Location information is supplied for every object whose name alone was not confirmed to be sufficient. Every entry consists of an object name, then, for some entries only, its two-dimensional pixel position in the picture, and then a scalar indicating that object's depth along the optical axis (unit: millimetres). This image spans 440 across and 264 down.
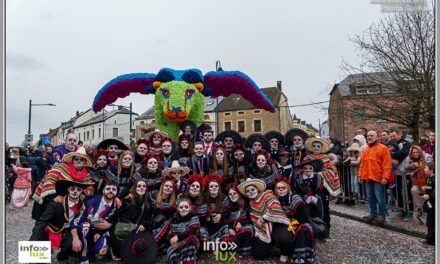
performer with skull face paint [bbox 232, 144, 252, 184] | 5023
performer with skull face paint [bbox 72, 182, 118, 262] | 4020
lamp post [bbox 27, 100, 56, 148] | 15691
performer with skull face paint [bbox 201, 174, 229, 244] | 4340
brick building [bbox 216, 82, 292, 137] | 34844
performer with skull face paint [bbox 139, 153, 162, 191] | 4644
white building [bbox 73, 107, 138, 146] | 43812
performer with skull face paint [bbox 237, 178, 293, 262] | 4008
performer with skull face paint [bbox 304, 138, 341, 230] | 4902
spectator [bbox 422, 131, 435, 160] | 5948
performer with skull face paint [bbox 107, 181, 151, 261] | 4148
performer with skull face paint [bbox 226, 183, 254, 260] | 4164
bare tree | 11023
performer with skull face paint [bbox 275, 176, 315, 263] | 3836
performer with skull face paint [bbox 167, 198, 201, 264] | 3926
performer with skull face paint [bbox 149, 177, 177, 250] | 4184
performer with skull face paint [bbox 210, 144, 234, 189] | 4984
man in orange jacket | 5652
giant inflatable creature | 6043
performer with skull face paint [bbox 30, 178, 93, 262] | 3924
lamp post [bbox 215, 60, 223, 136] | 16445
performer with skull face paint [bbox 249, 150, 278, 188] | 4621
